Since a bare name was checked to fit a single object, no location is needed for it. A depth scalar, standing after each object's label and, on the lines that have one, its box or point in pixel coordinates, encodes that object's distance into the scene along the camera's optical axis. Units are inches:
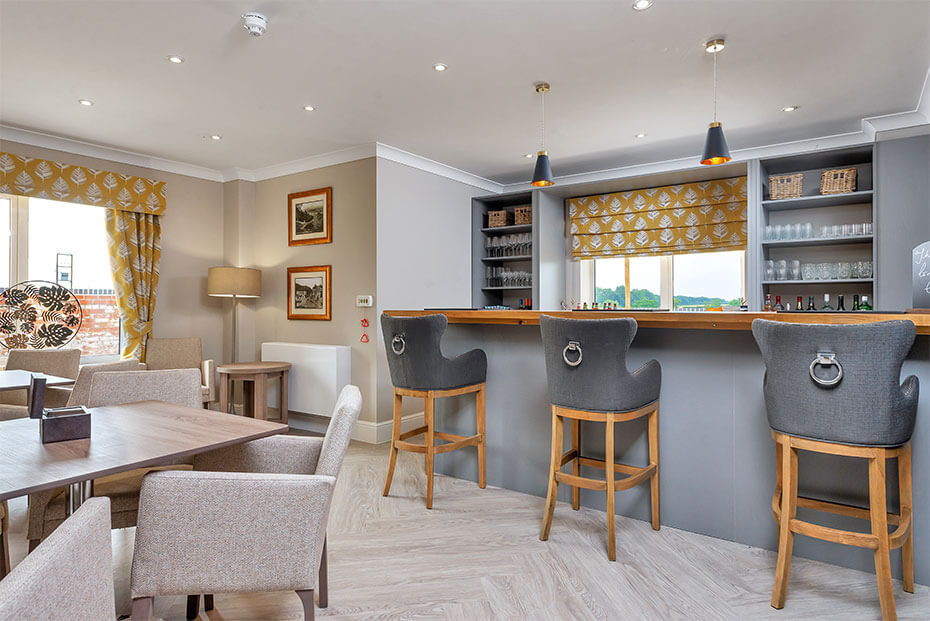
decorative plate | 167.8
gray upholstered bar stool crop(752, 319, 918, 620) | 69.1
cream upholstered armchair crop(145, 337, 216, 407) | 185.0
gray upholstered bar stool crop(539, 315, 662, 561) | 91.3
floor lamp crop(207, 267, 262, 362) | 195.6
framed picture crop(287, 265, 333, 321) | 195.8
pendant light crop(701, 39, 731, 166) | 111.5
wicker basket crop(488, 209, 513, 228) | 230.8
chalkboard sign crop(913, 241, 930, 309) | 96.2
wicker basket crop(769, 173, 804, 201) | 172.6
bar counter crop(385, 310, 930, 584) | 86.0
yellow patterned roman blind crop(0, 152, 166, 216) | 161.2
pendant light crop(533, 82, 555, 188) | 137.3
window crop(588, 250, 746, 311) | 207.2
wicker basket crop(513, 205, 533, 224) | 229.6
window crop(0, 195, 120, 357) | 170.1
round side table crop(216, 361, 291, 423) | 178.2
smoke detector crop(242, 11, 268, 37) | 100.2
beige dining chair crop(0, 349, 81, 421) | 148.9
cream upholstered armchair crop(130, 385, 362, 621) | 56.2
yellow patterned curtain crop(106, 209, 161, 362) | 189.9
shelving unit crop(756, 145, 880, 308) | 169.2
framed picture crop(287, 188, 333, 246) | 195.0
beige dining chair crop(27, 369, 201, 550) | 72.7
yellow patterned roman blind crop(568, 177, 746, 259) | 196.7
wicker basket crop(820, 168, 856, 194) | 165.6
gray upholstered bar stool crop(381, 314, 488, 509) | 116.9
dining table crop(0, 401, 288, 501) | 51.8
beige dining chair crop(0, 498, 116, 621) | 23.5
